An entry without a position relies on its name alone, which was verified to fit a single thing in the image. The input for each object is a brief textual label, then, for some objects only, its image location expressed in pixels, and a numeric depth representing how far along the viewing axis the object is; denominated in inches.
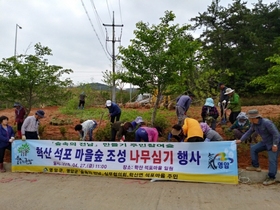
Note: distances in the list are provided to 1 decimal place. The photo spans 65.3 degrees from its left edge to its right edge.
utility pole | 532.1
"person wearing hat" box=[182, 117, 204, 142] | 183.1
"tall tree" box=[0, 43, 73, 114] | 254.0
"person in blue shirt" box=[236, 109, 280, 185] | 160.7
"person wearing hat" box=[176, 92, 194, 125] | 236.3
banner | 172.5
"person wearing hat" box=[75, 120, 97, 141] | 233.7
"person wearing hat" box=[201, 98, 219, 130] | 244.4
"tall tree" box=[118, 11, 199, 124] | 234.3
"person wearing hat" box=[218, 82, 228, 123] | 268.4
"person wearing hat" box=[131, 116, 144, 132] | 222.1
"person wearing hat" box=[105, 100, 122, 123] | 272.2
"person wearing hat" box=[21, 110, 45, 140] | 212.2
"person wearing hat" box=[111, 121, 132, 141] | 218.4
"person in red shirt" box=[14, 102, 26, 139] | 265.8
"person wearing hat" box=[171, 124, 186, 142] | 197.1
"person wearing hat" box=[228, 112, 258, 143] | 210.8
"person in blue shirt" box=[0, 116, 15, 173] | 208.7
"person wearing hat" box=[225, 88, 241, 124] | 245.7
